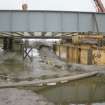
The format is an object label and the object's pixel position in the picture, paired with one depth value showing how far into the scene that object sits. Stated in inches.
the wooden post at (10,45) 1749.3
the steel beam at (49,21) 754.2
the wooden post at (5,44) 1685.4
